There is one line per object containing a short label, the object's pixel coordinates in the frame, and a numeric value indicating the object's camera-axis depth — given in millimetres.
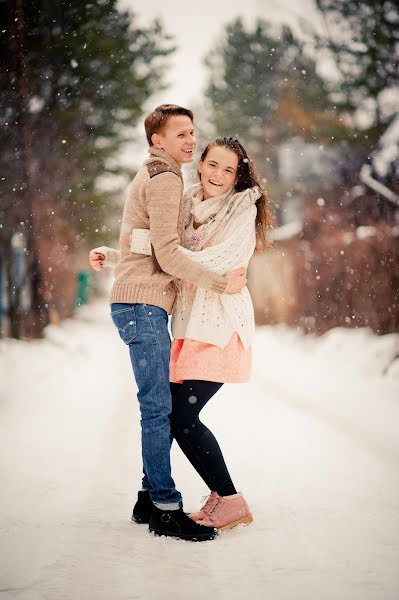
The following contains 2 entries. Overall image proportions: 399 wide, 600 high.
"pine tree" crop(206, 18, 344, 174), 11047
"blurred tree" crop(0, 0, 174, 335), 8016
